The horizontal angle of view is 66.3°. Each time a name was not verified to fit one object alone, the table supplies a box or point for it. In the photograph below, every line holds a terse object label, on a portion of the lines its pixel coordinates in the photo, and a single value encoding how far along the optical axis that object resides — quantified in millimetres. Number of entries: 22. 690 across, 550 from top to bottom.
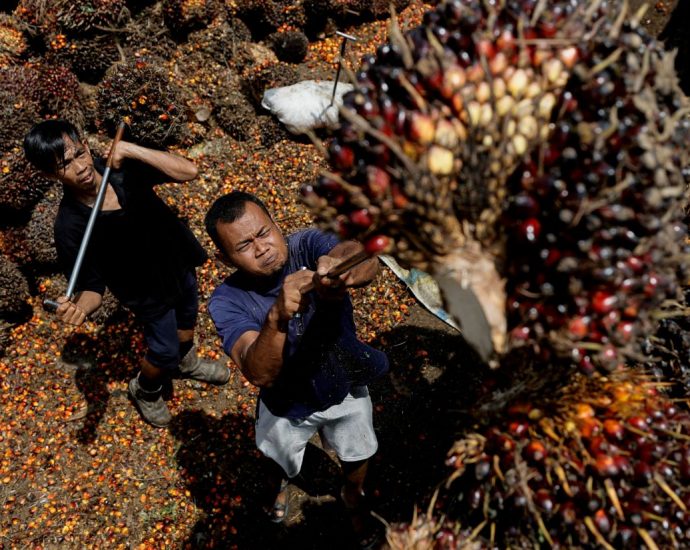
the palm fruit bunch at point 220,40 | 6574
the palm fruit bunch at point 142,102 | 5699
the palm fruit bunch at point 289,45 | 6711
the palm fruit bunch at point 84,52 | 6062
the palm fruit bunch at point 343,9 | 6859
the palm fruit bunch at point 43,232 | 5398
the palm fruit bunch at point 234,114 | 6234
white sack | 6004
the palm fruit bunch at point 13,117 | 5375
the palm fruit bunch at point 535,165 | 1332
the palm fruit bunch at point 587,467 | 1688
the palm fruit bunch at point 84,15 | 5957
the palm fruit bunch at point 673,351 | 2070
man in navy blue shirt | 2670
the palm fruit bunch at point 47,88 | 5684
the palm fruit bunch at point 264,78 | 6367
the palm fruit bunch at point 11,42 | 6082
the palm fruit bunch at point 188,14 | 6379
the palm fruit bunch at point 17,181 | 5277
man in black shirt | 3482
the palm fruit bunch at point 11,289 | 5152
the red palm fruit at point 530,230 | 1352
